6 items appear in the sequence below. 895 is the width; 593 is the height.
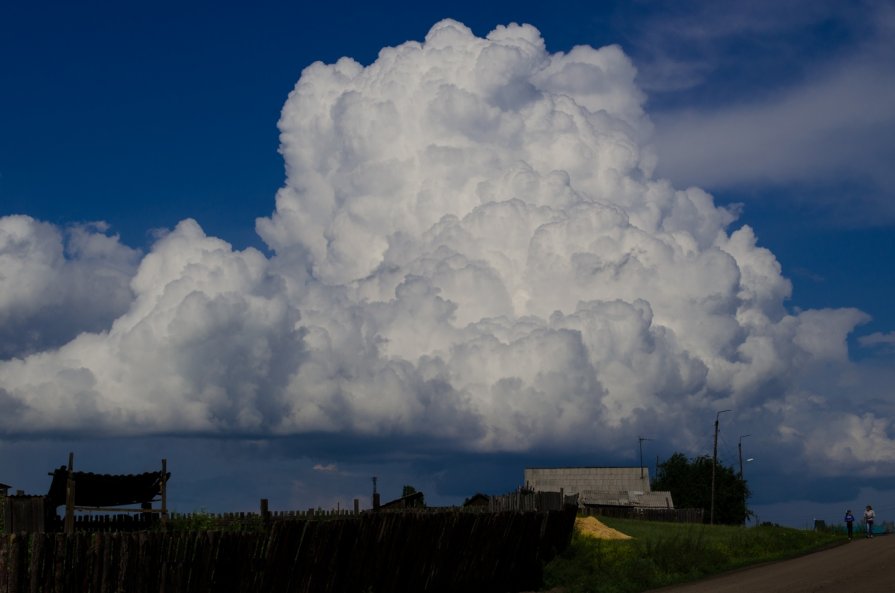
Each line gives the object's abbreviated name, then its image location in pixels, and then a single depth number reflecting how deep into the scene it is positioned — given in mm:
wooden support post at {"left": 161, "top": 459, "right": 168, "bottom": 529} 26297
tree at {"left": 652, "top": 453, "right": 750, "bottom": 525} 107875
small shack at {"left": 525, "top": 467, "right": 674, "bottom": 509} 95500
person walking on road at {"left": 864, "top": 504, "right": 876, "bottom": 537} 48103
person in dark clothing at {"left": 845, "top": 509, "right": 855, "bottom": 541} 48875
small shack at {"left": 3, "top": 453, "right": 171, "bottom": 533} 23812
